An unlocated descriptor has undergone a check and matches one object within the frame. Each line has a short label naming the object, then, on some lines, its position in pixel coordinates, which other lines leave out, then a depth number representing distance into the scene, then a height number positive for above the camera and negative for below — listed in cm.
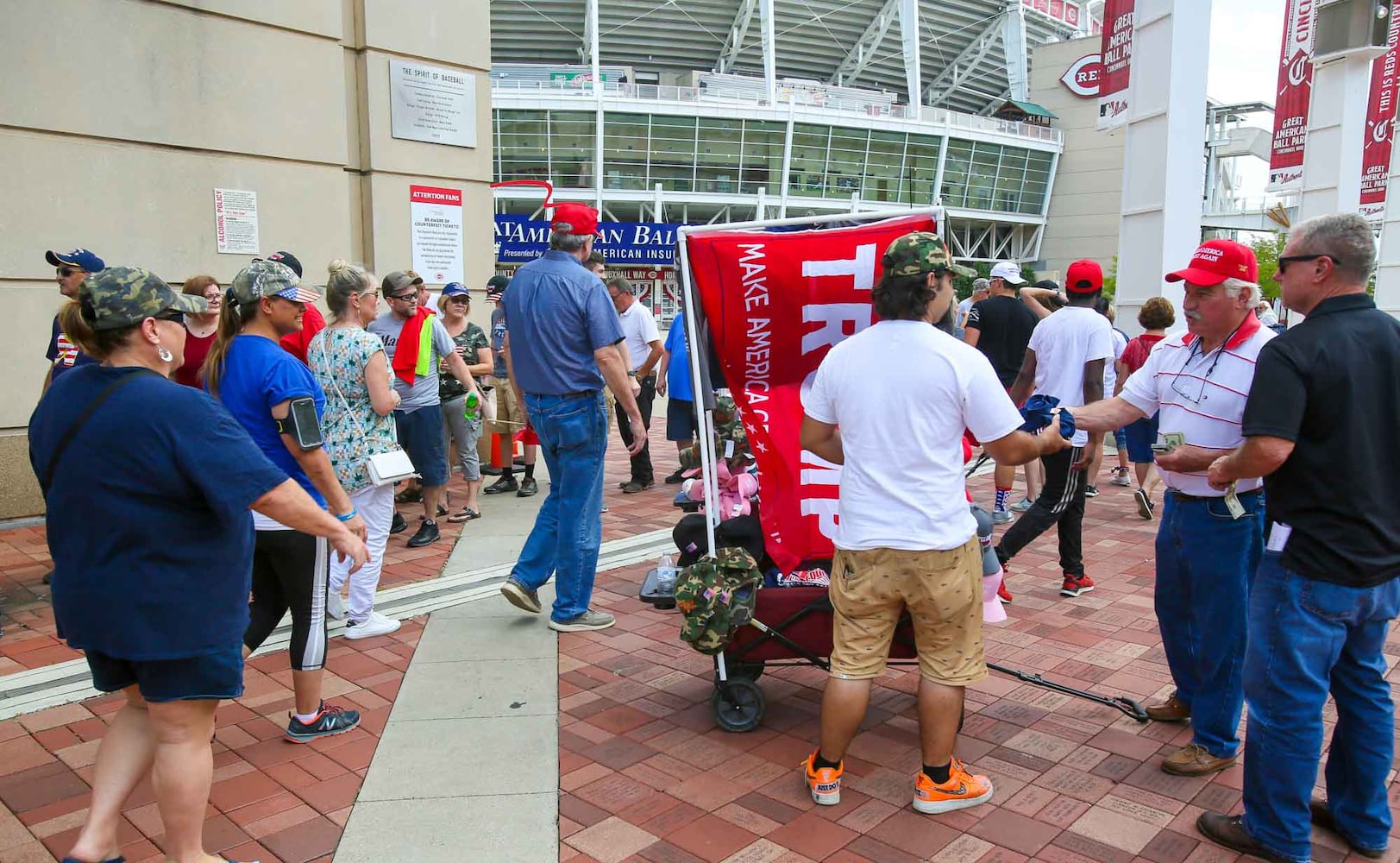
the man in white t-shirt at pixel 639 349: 839 -53
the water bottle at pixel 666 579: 433 -132
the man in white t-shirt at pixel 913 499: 296 -65
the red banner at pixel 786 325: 361 -13
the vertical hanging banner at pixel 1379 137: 1555 +278
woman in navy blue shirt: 235 -59
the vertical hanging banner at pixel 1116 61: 1087 +274
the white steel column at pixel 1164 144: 972 +161
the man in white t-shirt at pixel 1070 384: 539 -55
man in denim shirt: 471 -46
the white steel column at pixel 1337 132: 1267 +228
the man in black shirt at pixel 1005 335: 778 -31
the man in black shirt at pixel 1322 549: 266 -71
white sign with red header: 876 +51
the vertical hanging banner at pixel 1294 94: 1438 +316
